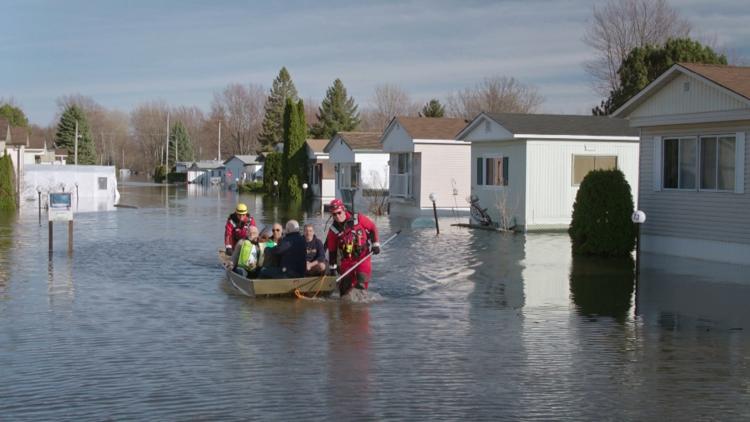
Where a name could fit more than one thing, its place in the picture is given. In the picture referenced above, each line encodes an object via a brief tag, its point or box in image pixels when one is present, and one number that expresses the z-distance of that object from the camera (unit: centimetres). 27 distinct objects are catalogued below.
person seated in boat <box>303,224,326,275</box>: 1592
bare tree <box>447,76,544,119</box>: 9031
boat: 1511
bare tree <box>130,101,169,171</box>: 16288
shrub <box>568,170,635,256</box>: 2211
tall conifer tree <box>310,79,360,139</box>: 10238
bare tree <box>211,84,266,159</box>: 15312
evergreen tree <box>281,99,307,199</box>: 6788
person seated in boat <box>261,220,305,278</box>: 1555
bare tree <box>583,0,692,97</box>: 6356
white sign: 2191
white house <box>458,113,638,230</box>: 3055
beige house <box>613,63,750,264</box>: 1969
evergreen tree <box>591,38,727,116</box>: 4862
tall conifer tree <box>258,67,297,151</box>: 11825
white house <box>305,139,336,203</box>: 6347
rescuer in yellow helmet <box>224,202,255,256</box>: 1847
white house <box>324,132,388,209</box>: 5284
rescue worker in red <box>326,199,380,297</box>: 1484
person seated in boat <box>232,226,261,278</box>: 1619
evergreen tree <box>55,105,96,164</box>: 11059
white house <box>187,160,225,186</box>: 11762
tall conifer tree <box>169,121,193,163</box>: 14512
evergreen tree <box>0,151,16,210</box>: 4447
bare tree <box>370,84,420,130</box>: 12362
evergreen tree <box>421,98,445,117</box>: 7875
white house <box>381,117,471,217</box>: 4103
